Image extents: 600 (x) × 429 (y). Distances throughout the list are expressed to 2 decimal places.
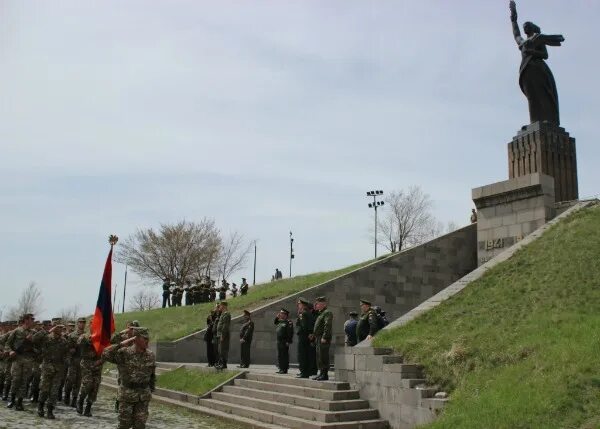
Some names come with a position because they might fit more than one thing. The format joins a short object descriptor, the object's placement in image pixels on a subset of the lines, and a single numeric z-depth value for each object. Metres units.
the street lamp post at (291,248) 58.62
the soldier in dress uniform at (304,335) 12.58
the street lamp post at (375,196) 50.88
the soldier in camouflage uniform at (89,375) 11.44
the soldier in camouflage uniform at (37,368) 12.58
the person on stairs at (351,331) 12.77
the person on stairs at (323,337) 11.70
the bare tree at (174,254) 50.53
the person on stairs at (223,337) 14.95
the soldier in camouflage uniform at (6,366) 13.29
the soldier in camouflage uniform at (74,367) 12.18
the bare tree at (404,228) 54.66
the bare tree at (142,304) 77.31
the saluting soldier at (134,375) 7.77
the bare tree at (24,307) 69.70
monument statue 19.81
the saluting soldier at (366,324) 12.11
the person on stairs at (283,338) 13.53
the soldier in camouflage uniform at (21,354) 12.41
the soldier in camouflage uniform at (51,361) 11.26
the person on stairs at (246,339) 15.09
